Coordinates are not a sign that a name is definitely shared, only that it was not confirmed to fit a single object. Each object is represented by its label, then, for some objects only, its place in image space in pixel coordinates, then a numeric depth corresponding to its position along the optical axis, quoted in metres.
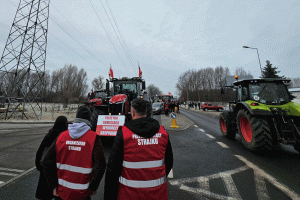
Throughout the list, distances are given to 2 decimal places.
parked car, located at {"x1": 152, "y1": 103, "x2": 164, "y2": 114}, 20.17
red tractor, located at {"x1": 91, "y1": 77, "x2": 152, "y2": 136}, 7.25
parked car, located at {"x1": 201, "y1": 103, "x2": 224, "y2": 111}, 31.72
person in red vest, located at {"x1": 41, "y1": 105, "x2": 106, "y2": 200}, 1.68
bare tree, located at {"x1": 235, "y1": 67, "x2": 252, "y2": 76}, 63.32
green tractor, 4.31
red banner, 5.00
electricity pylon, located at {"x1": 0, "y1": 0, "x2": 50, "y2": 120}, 14.57
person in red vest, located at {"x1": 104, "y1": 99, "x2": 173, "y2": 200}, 1.49
